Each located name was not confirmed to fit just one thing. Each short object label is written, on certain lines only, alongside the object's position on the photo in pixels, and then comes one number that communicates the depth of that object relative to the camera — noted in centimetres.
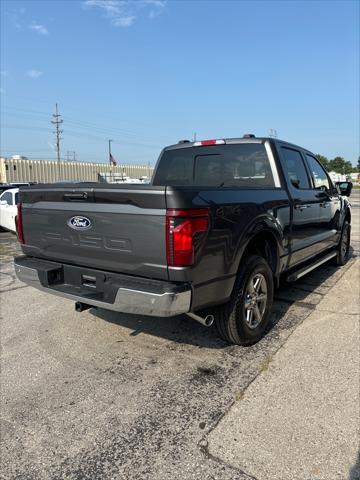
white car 1221
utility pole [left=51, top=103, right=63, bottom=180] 5986
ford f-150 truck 296
